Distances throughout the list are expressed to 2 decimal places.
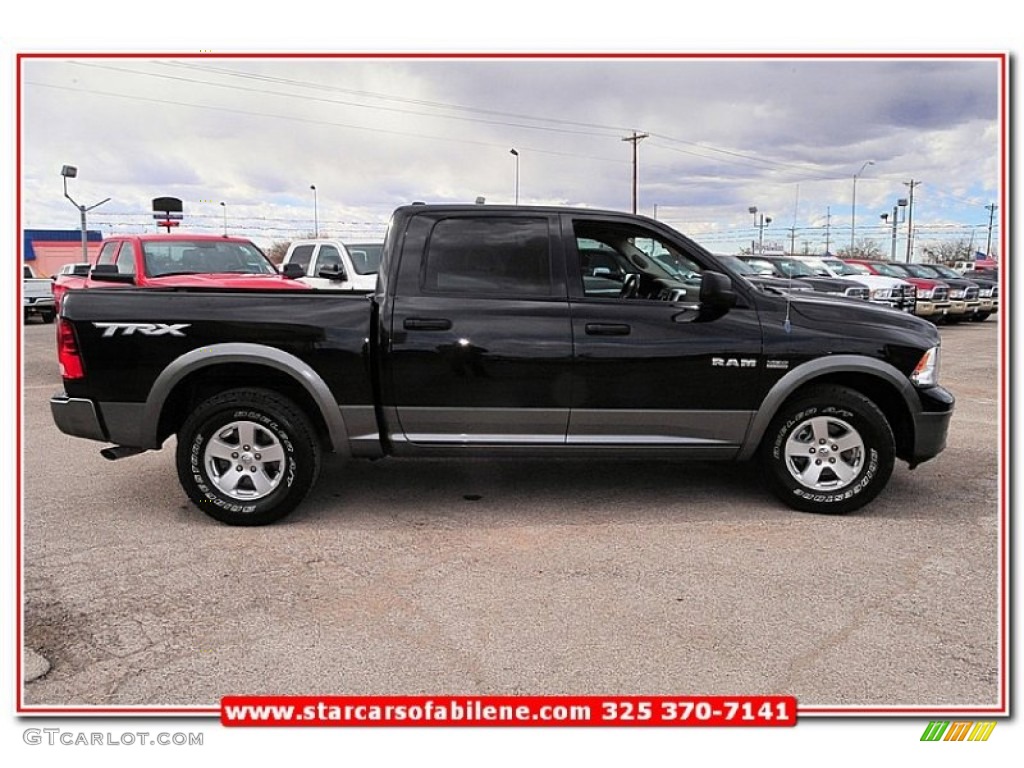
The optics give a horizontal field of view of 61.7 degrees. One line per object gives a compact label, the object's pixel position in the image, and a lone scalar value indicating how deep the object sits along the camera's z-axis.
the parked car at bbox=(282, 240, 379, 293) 12.09
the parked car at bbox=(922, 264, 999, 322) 19.94
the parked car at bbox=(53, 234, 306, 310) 9.25
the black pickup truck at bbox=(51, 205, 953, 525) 4.79
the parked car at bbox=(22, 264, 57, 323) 18.66
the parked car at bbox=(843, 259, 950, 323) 18.61
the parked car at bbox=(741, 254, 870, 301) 17.12
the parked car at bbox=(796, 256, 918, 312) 17.80
